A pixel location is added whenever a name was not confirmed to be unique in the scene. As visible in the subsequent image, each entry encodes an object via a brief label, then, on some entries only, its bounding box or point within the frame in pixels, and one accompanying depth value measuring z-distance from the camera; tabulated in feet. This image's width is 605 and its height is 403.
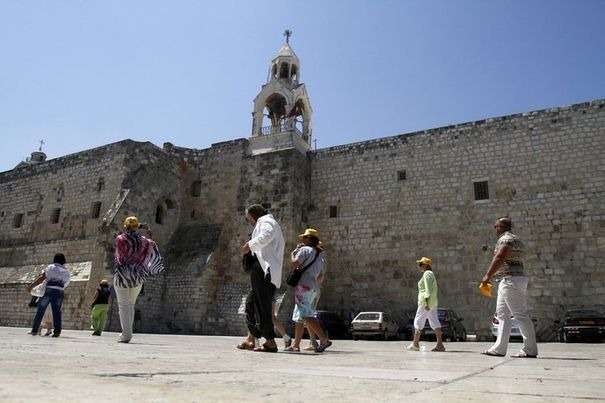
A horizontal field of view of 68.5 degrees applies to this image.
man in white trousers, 18.06
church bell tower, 68.69
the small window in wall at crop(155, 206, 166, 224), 62.80
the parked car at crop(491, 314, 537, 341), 43.78
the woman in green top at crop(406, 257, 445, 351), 24.79
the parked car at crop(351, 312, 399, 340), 46.52
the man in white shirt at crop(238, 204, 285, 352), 17.16
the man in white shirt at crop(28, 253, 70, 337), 27.35
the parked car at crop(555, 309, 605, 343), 39.27
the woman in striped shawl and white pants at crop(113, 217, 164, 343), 22.79
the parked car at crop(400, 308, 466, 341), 41.88
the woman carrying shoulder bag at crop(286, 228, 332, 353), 20.51
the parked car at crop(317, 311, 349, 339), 50.55
